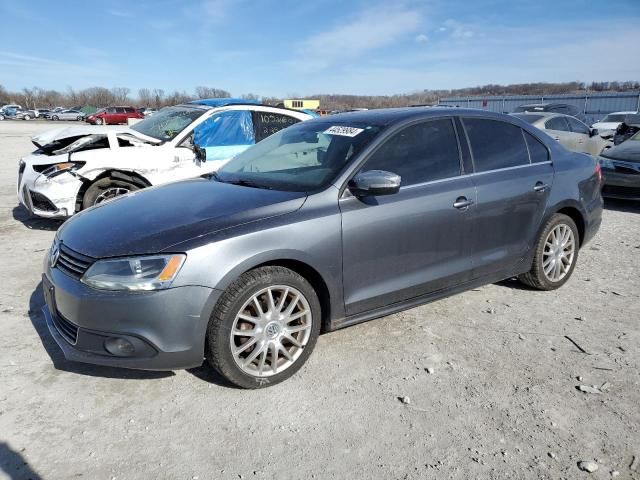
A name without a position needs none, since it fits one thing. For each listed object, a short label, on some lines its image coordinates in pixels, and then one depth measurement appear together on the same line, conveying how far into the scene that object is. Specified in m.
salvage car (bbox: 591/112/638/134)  19.43
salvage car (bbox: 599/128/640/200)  7.92
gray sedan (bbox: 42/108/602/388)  2.66
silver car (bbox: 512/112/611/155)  11.45
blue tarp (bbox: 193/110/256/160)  6.79
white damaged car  6.13
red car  40.84
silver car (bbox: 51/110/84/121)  52.81
